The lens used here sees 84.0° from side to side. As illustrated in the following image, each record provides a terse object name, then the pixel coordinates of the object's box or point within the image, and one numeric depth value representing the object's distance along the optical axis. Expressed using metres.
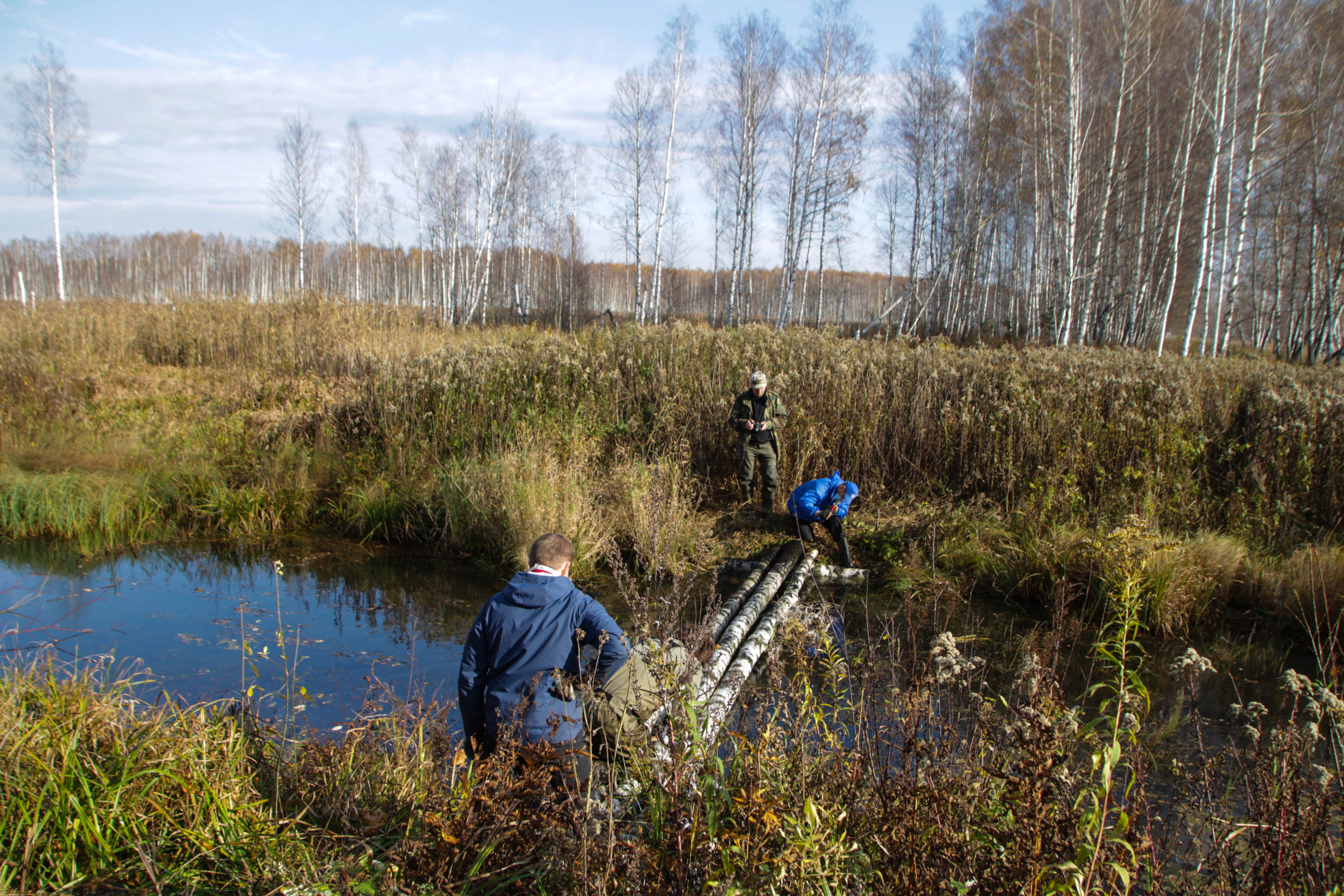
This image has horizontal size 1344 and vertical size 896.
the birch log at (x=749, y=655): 3.73
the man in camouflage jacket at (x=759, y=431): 9.20
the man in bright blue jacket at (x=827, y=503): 7.98
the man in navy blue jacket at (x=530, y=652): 3.40
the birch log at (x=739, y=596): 5.94
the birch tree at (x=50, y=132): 26.33
